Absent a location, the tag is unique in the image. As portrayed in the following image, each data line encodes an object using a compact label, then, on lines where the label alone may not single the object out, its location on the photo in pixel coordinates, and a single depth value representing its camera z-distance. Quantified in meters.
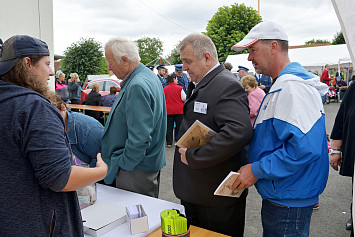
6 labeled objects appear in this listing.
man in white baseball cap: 1.36
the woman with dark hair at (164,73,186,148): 6.96
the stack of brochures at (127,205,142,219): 1.44
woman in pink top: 4.56
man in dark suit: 1.60
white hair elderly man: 2.01
